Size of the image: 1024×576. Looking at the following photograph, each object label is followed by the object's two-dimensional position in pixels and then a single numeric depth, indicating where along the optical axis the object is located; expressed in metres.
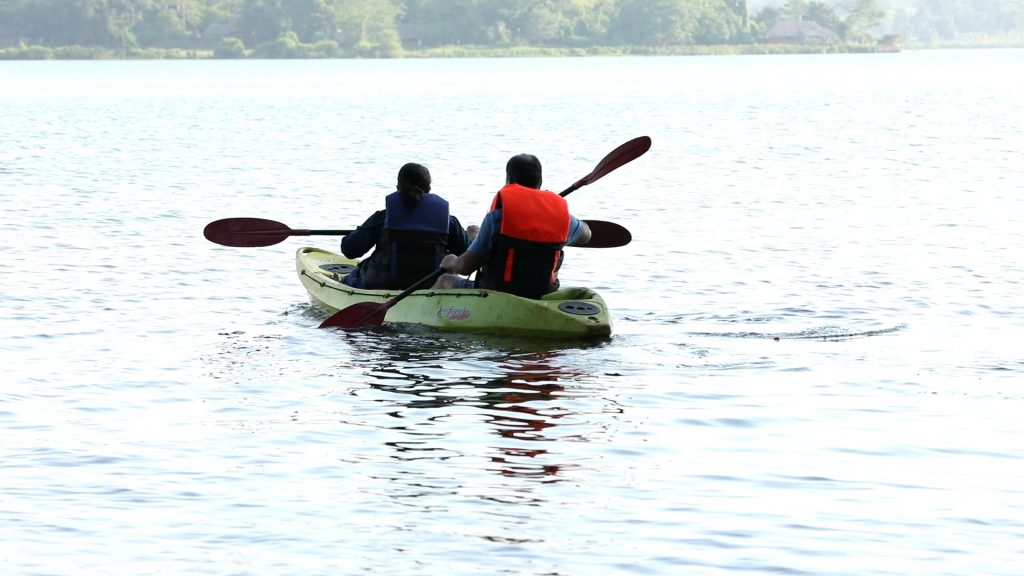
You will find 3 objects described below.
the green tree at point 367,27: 148.38
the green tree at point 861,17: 178.62
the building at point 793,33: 169.00
